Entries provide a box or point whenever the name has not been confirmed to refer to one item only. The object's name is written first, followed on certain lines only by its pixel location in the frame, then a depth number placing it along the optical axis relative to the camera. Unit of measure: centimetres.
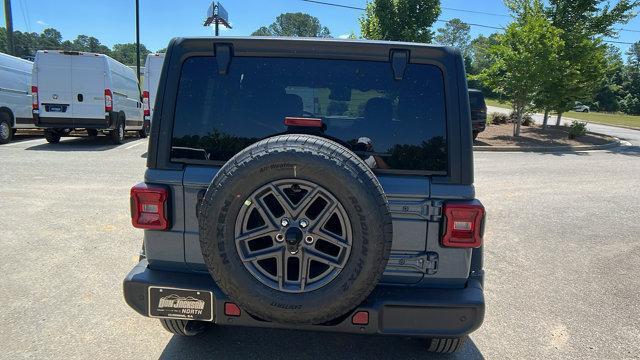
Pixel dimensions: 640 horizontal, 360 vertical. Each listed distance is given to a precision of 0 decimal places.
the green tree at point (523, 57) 1666
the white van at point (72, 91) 1264
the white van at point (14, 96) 1304
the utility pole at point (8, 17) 2284
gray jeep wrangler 233
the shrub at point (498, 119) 2469
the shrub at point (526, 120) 2344
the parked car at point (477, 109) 1635
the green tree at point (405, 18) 1977
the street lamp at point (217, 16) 1542
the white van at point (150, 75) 1454
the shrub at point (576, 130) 1917
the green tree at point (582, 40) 1822
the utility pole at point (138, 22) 2548
